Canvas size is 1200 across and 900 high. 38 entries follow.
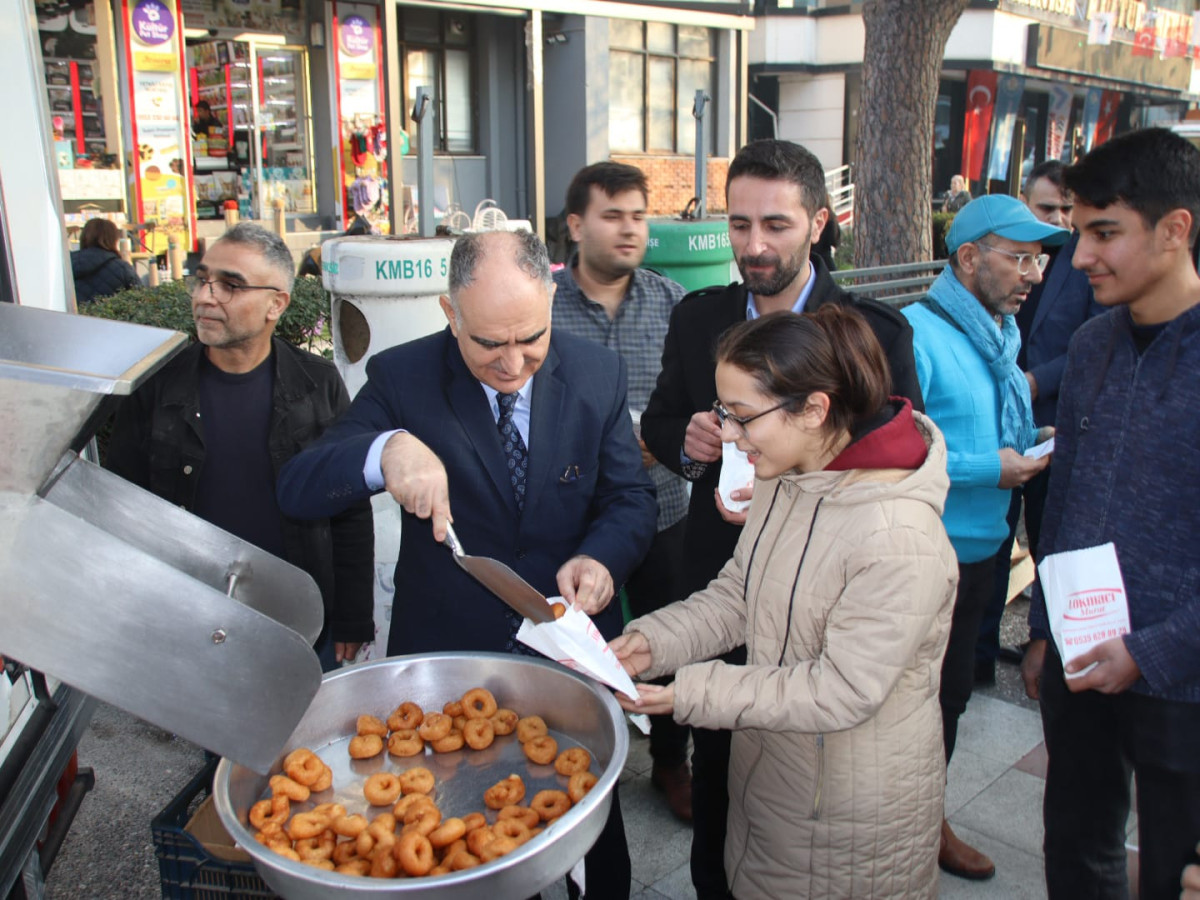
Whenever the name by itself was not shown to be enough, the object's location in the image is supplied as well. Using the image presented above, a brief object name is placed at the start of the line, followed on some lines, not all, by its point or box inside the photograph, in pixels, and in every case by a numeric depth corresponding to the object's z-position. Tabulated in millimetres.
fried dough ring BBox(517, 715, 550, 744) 2080
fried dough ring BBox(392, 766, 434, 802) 1958
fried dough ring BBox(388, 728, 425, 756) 2047
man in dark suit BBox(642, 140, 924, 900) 2820
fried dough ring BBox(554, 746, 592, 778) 1970
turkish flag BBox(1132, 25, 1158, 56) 30703
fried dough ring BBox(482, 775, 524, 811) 1927
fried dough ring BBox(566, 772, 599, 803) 1878
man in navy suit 2420
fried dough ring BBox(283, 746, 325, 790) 1966
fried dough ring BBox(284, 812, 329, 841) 1779
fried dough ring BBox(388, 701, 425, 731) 2109
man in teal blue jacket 3152
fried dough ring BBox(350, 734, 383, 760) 2064
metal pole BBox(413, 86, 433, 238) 4773
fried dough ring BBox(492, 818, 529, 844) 1765
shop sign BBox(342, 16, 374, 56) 15992
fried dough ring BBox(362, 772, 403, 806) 1944
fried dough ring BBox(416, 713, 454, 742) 2064
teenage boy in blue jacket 2242
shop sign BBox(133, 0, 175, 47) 13617
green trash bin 6316
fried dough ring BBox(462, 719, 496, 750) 2066
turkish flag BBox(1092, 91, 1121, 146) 33531
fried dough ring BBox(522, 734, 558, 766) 2041
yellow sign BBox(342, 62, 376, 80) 16094
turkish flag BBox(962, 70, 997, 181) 26688
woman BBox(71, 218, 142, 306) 7340
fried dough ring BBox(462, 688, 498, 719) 2119
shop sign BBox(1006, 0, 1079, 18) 25095
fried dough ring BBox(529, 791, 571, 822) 1854
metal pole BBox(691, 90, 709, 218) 7285
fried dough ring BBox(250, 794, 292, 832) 1805
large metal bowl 1569
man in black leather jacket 3207
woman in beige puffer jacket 2004
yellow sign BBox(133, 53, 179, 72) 13711
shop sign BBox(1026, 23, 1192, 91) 25734
